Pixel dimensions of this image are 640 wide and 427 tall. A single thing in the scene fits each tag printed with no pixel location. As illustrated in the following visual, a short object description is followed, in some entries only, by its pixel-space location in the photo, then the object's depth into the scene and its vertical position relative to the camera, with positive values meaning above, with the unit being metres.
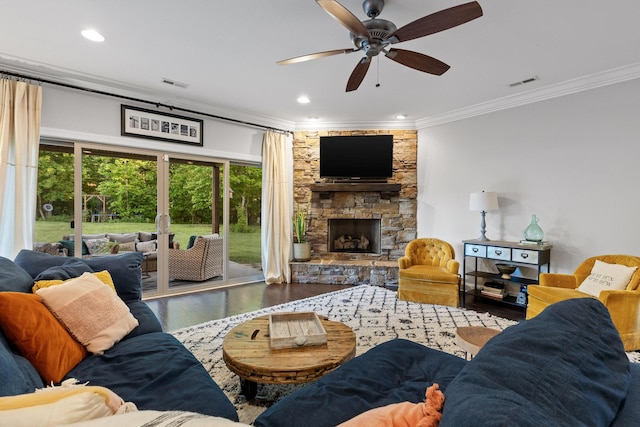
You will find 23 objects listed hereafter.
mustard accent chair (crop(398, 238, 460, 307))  3.85 -0.73
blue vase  3.94 -0.20
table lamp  4.21 +0.20
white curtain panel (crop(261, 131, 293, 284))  5.31 +0.07
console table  3.75 -0.52
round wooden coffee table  1.69 -0.81
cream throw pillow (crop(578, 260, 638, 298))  2.91 -0.59
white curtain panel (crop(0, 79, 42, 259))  3.22 +0.57
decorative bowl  4.10 -0.71
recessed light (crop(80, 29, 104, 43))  2.77 +1.63
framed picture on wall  4.09 +1.25
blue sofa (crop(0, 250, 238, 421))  1.25 -0.75
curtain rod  3.33 +1.51
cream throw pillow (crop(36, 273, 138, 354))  1.70 -0.55
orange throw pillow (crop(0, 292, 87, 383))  1.44 -0.57
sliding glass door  3.81 +0.07
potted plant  5.49 -0.34
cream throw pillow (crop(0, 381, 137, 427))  0.60 -0.39
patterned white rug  2.12 -1.14
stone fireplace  5.41 +0.20
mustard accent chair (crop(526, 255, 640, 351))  2.69 -0.73
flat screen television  5.38 +1.02
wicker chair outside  4.72 -0.69
